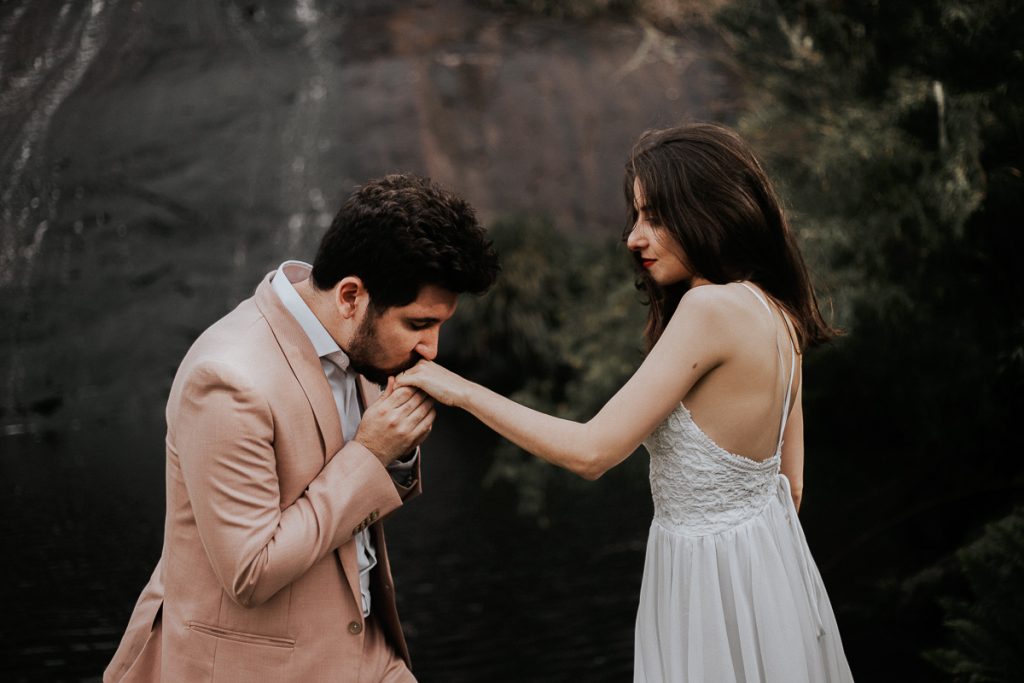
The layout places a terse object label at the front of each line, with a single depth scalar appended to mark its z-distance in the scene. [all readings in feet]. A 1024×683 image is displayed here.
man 6.63
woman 7.66
